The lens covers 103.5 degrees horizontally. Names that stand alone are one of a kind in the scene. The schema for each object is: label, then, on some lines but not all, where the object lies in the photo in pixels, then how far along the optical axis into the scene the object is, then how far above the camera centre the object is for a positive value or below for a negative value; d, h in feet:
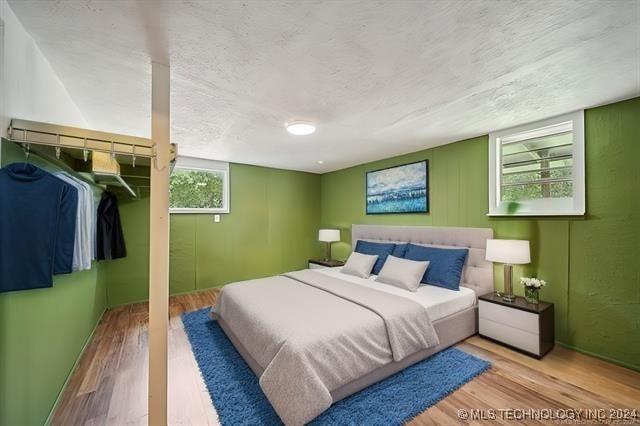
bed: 5.26 -2.99
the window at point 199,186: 13.56 +1.49
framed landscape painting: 12.10 +1.22
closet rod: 3.89 +1.23
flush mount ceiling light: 8.54 +2.94
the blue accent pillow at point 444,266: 9.36 -2.06
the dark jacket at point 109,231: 9.71 -0.73
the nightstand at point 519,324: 7.52 -3.52
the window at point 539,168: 7.85 +1.52
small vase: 8.06 -2.66
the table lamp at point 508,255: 8.04 -1.39
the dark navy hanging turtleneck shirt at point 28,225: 3.61 -0.18
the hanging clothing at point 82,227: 5.08 -0.30
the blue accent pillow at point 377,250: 11.74 -1.85
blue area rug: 5.36 -4.34
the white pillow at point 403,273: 9.33 -2.34
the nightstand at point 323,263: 14.88 -3.08
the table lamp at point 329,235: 15.57 -1.41
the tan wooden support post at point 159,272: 4.72 -1.14
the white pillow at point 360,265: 11.24 -2.41
